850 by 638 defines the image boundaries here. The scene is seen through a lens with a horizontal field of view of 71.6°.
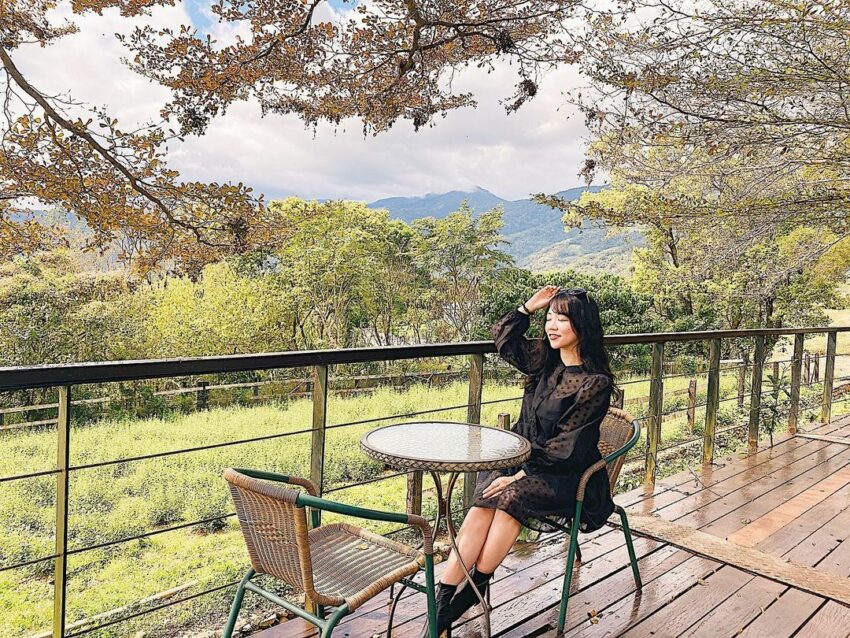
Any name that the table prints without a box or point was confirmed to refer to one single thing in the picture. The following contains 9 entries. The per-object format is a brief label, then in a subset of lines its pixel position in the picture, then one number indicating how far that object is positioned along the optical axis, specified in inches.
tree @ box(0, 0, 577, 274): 212.1
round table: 68.3
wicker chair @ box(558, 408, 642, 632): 80.8
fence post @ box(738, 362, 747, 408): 436.1
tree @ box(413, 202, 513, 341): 875.4
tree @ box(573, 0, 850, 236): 163.9
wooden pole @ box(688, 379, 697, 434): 346.3
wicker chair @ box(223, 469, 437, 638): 55.1
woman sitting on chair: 76.2
